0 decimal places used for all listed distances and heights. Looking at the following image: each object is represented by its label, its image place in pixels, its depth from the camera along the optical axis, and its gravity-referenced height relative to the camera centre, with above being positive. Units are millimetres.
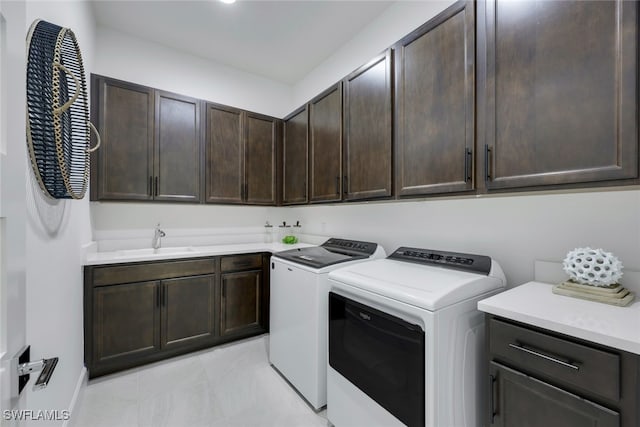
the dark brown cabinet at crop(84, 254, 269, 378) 2125 -851
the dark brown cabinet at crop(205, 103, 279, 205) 2848 +608
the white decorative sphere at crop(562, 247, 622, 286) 1090 -231
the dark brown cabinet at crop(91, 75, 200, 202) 2322 +616
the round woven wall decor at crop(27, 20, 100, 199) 1000 +401
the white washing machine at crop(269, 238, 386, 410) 1800 -724
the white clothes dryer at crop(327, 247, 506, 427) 1168 -634
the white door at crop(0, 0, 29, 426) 507 +36
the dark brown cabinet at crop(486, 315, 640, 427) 825 -579
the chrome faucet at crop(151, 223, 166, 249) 2707 -258
